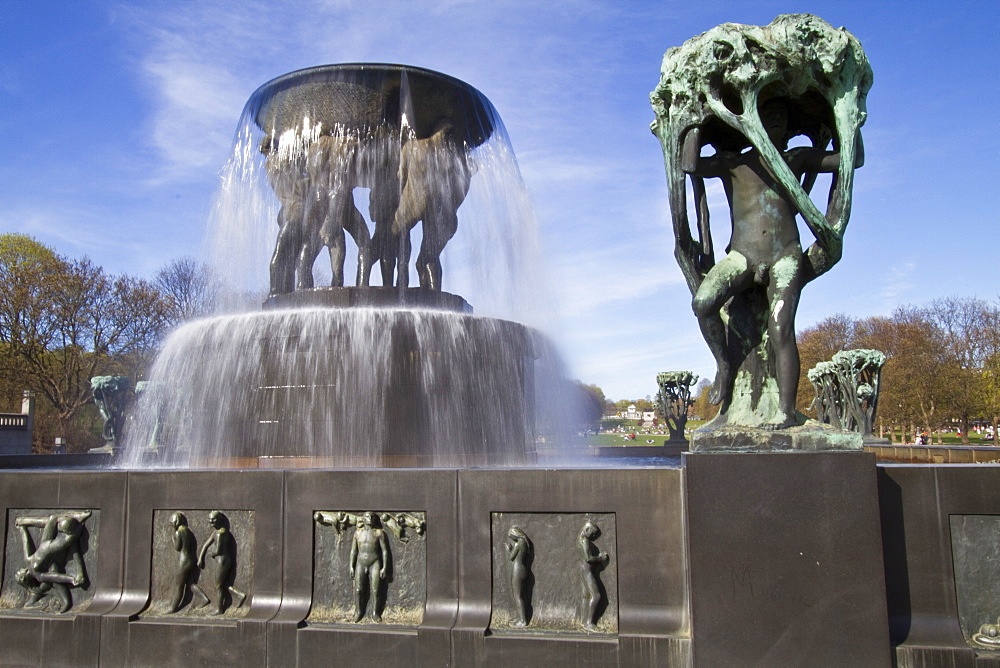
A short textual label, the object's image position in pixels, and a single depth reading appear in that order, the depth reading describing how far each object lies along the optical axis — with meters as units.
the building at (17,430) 32.34
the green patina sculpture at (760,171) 4.98
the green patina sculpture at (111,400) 13.18
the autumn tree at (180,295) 43.66
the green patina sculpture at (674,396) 20.09
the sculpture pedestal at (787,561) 4.19
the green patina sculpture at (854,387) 21.47
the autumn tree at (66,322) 40.28
